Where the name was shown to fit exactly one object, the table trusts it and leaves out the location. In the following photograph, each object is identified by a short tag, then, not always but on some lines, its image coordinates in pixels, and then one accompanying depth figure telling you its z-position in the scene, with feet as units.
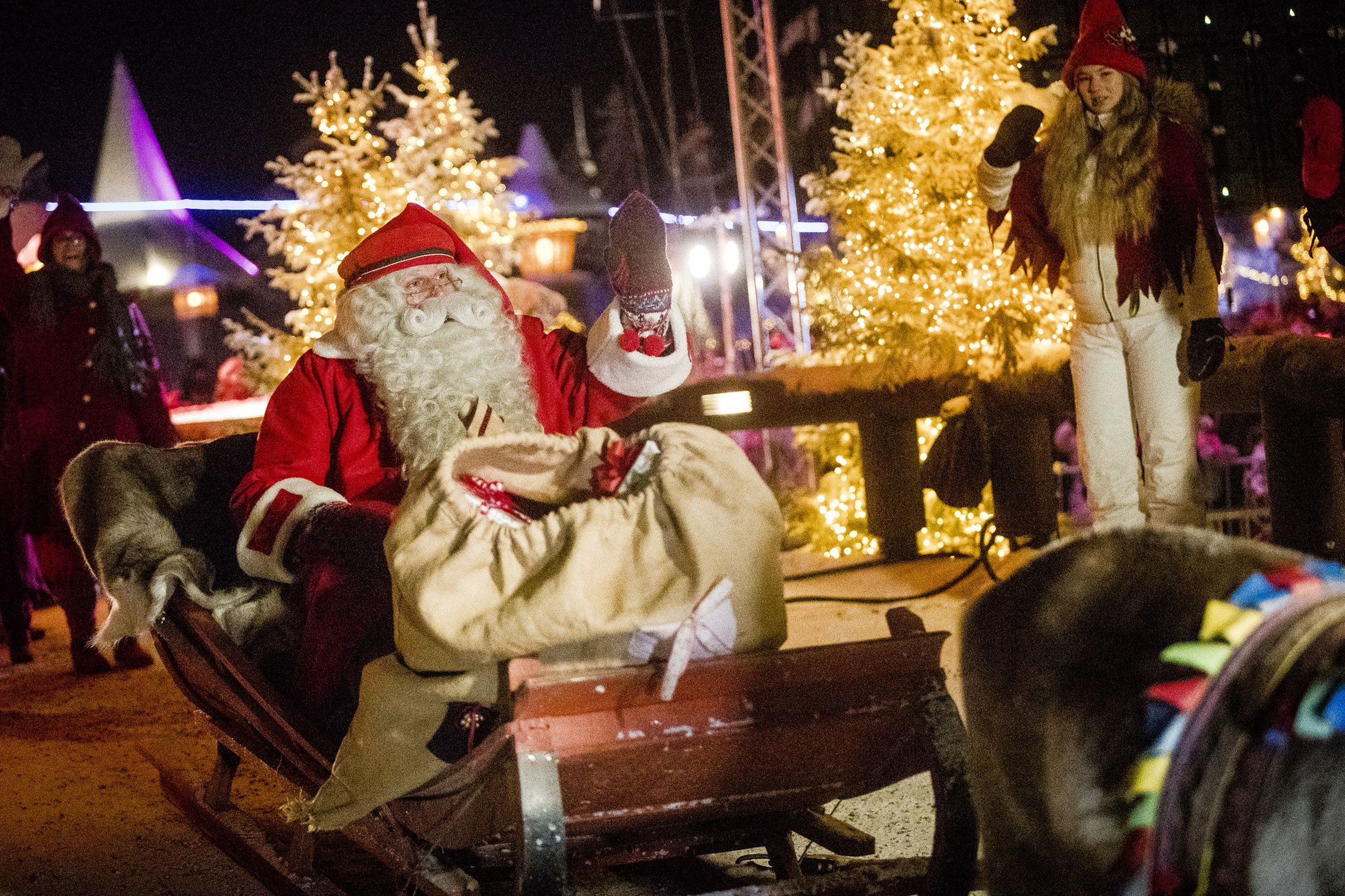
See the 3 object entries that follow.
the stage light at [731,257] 47.09
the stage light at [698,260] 51.67
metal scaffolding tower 34.17
